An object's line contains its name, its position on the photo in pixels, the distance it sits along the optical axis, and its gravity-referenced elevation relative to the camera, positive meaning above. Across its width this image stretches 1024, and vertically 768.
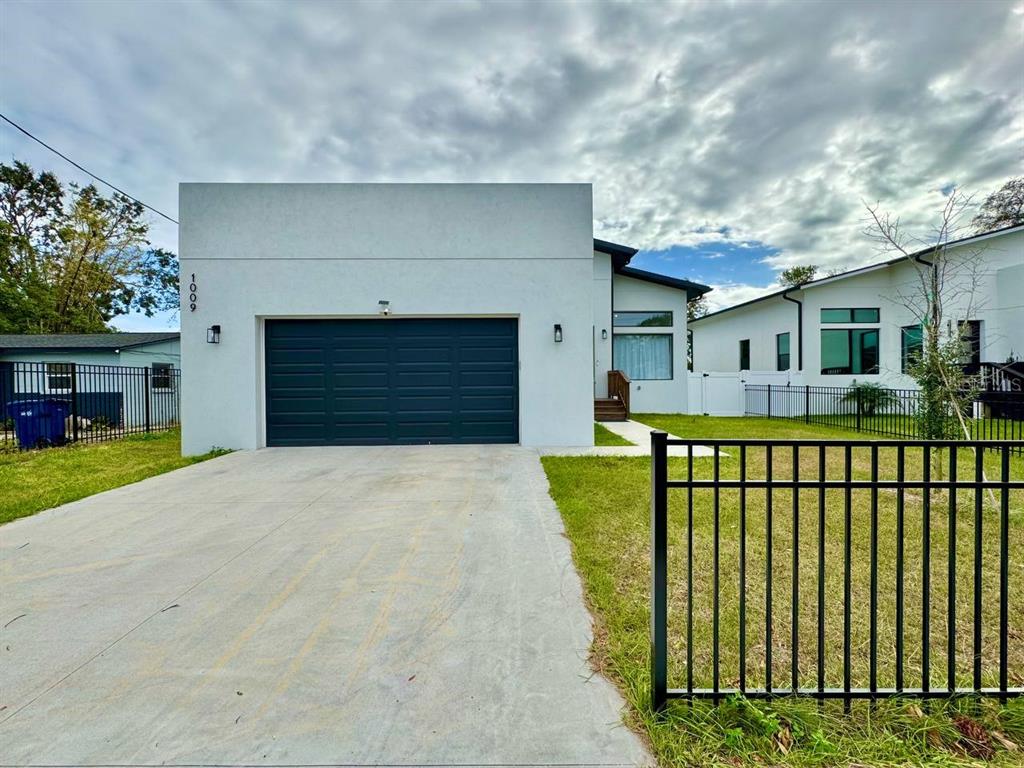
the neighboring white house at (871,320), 13.02 +1.91
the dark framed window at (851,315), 14.91 +2.11
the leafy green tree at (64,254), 21.39 +6.60
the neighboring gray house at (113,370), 12.95 +0.40
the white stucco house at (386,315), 8.37 +1.26
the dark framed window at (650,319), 14.73 +1.97
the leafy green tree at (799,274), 31.79 +7.55
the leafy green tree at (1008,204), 21.41 +8.32
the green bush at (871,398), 12.78 -0.53
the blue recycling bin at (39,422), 9.21 -0.79
